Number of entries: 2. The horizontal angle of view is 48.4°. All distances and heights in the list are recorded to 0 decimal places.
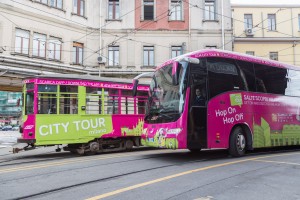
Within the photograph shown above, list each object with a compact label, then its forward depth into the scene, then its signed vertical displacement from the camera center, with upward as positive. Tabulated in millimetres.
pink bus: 9727 +481
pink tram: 12414 +212
